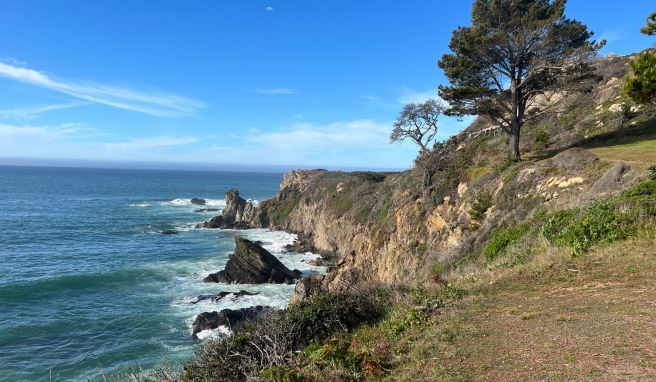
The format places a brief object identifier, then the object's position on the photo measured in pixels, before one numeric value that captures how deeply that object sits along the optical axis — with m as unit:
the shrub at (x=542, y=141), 32.62
